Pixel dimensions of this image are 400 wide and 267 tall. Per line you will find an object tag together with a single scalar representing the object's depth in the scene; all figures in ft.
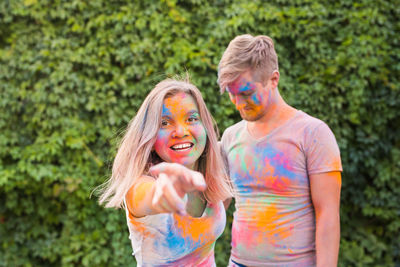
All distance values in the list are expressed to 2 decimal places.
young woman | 5.58
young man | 6.47
